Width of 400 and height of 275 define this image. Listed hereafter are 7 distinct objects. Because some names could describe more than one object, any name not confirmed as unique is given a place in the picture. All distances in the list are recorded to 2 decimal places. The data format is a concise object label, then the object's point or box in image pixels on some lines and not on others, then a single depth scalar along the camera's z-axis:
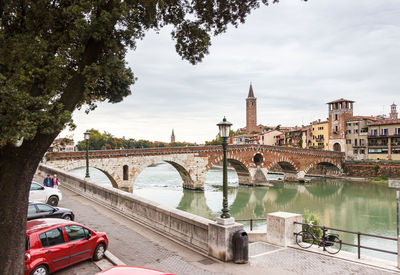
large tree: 5.52
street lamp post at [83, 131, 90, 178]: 17.95
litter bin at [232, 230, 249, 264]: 7.34
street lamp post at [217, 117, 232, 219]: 8.14
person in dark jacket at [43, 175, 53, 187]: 16.20
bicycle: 8.84
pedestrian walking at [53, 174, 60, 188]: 16.34
